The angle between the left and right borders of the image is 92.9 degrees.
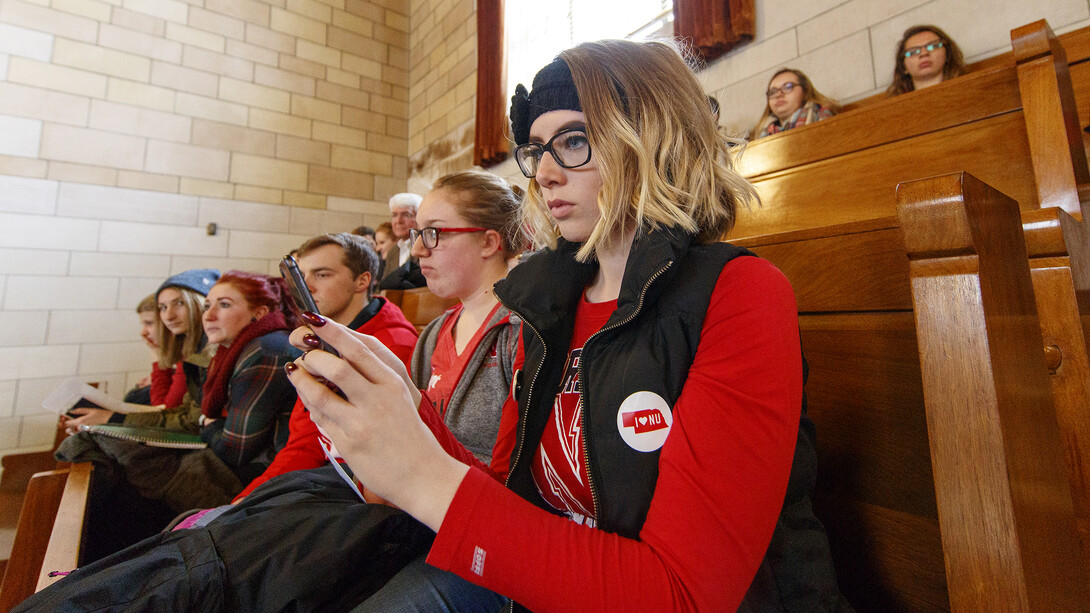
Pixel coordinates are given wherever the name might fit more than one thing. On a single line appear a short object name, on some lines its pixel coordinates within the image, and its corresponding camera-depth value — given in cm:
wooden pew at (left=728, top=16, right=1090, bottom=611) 72
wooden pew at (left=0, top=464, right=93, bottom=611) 107
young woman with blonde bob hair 51
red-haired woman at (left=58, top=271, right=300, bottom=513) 161
